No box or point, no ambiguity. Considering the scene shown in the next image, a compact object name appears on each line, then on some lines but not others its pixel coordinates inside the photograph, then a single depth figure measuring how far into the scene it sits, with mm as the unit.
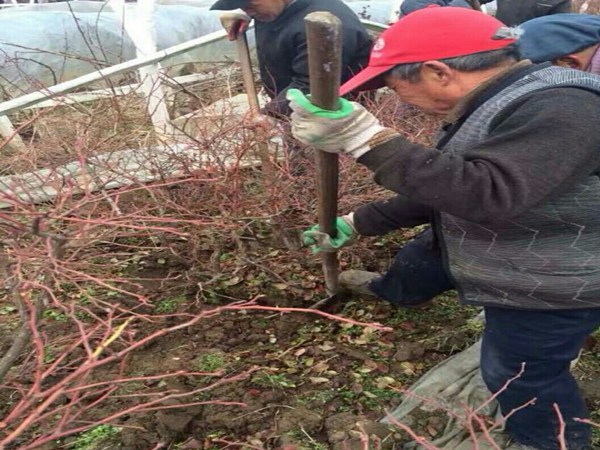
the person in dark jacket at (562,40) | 2402
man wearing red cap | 1467
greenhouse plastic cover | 5598
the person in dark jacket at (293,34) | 3170
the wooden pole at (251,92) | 2788
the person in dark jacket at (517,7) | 4164
